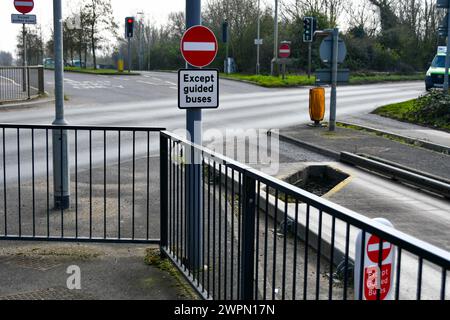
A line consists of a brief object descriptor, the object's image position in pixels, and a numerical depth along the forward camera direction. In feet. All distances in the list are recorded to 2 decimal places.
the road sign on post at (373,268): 9.02
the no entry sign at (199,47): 20.71
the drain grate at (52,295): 16.60
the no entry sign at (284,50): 132.16
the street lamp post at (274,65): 147.43
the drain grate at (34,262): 19.12
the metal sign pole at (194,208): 18.07
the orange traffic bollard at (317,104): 57.57
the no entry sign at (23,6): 63.77
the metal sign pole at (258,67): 157.52
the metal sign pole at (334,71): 54.29
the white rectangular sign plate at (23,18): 61.77
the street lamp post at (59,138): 25.41
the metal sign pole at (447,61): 64.34
